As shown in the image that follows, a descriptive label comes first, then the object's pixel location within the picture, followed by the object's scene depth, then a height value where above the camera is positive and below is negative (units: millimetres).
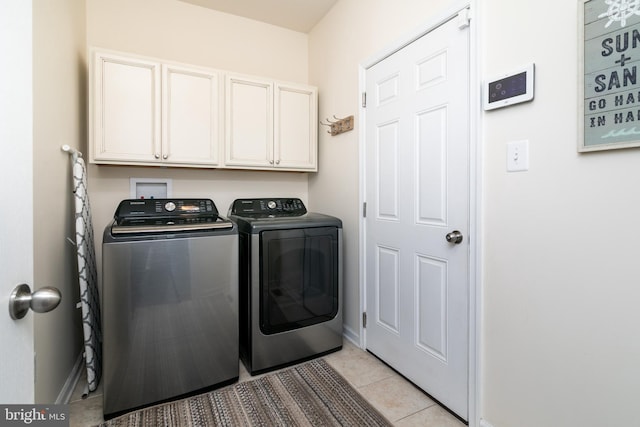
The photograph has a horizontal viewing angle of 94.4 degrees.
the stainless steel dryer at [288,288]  1906 -540
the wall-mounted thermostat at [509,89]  1189 +515
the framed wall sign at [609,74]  925 +444
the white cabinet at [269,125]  2316 +702
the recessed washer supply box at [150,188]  2296 +172
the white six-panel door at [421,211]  1503 -7
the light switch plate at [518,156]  1220 +227
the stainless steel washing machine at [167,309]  1515 -543
